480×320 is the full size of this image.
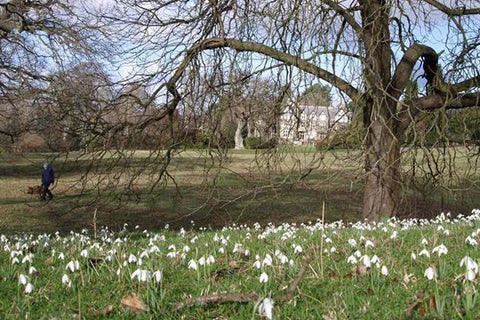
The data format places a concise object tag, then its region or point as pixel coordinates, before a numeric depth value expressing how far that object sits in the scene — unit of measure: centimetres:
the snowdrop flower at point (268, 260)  336
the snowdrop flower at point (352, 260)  372
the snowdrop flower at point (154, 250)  455
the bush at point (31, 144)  2992
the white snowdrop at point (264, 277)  285
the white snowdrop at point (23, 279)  322
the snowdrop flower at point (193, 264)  350
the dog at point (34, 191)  2658
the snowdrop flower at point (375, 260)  331
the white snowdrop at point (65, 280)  347
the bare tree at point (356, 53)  983
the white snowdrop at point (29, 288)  313
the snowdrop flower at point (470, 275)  261
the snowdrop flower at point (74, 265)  362
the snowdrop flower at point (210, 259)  365
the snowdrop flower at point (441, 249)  361
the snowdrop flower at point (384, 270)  317
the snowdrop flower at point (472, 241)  450
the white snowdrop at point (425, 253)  381
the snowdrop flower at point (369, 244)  441
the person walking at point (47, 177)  2244
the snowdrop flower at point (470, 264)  264
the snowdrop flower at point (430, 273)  279
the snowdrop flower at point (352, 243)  468
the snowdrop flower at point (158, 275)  292
